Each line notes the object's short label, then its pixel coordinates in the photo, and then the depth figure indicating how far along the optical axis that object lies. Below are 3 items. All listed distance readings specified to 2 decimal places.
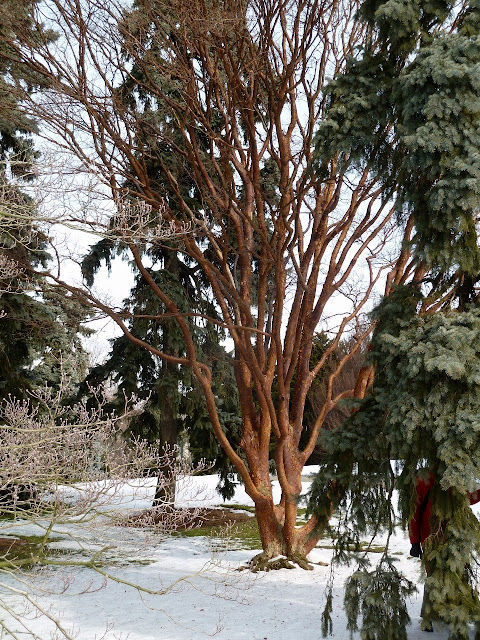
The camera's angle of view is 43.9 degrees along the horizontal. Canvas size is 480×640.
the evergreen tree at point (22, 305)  8.00
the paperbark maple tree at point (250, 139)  7.72
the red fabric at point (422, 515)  4.73
